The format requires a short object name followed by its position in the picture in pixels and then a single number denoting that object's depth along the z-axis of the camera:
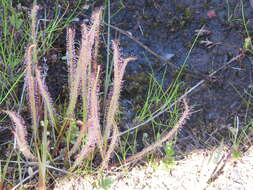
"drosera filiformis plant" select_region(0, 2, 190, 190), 1.87
